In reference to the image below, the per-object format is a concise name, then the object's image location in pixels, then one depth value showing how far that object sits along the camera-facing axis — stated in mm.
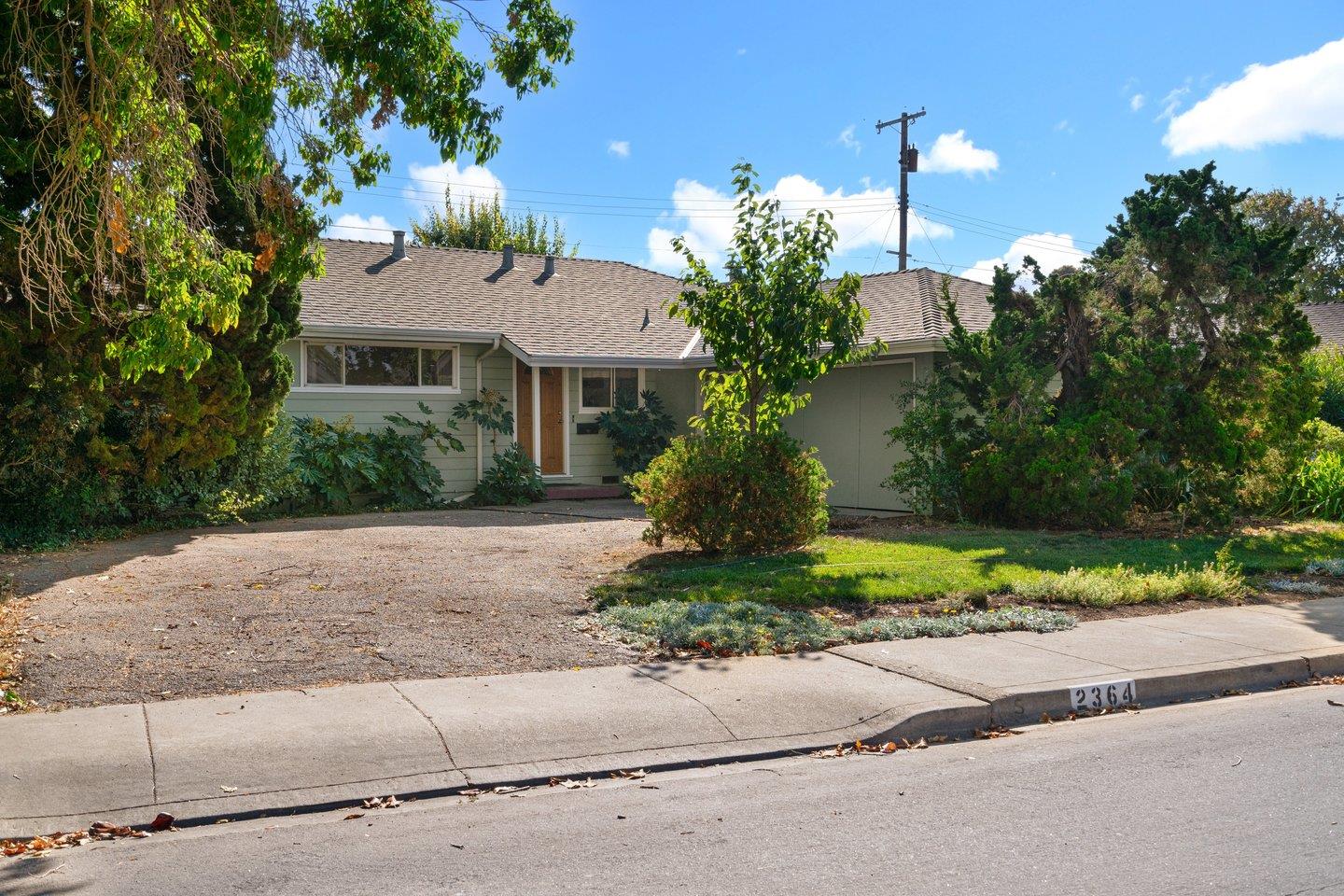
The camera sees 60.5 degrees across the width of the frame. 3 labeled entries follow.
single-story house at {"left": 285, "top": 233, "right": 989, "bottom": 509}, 19016
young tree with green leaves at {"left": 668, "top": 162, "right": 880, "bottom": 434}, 12453
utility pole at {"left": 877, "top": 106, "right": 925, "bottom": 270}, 36250
